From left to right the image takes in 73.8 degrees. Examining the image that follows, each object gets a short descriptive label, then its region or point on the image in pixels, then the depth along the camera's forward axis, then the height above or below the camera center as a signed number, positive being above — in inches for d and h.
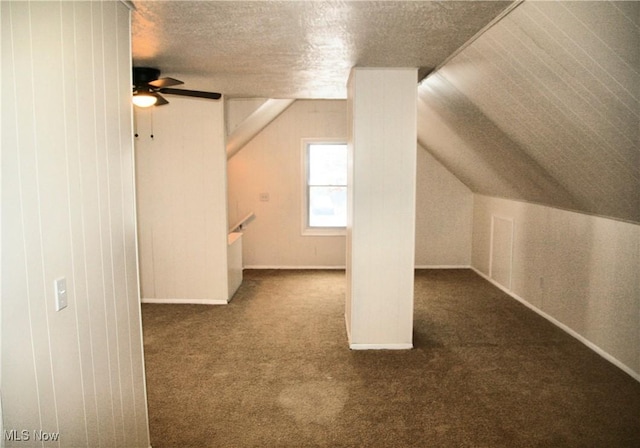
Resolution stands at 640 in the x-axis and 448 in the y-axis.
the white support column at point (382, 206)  138.9 -5.0
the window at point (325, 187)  264.4 +2.5
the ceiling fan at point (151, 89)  121.2 +30.4
